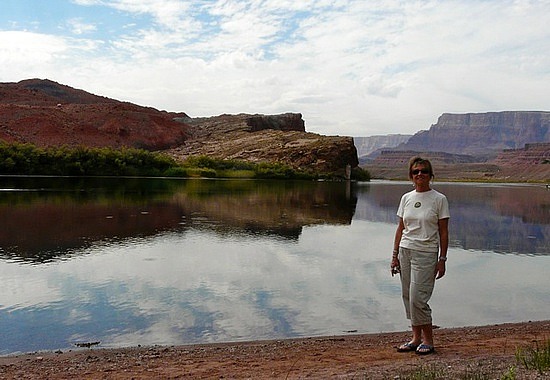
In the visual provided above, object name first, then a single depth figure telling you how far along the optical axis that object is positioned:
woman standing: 7.34
